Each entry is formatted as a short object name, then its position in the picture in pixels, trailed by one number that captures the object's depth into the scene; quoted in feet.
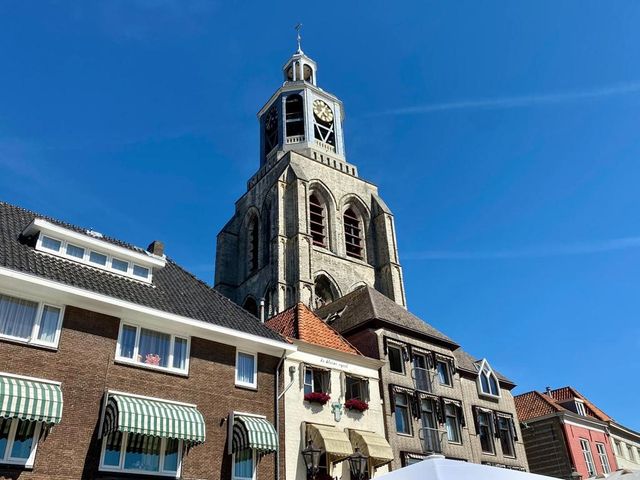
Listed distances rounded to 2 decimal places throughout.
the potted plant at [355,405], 61.82
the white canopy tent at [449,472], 27.35
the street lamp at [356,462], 52.06
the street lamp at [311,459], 51.31
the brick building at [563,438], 101.76
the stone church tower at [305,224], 142.31
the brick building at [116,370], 41.42
